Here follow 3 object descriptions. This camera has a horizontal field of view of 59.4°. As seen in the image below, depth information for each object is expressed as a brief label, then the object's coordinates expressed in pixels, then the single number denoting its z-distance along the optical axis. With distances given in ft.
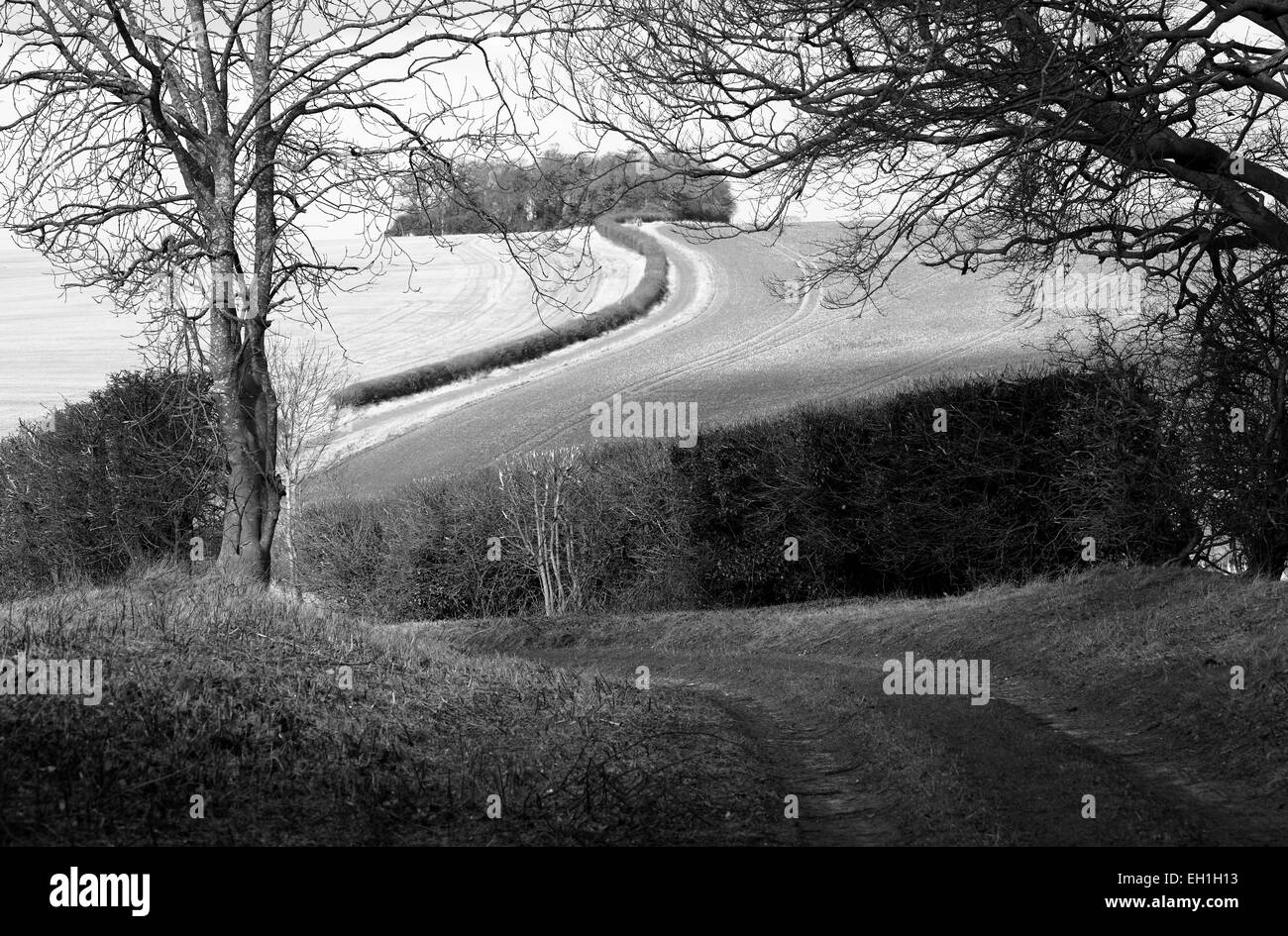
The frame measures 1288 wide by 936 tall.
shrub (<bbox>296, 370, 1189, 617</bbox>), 48.01
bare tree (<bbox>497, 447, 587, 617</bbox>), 61.57
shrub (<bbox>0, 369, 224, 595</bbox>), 54.80
